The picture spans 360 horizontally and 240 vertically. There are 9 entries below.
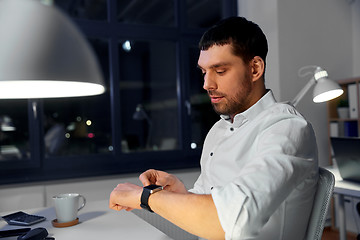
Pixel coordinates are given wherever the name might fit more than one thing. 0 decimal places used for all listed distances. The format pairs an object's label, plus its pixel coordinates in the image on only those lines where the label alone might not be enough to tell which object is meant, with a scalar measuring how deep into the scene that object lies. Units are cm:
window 274
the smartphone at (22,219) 130
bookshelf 308
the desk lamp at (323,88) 230
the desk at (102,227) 112
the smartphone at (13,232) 111
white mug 125
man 81
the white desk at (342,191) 186
